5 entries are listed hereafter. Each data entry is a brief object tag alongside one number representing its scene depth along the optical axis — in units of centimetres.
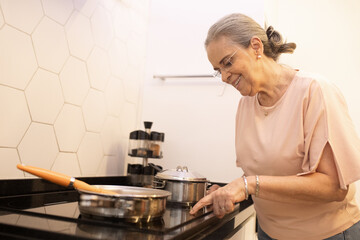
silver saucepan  109
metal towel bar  170
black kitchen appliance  60
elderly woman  89
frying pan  70
